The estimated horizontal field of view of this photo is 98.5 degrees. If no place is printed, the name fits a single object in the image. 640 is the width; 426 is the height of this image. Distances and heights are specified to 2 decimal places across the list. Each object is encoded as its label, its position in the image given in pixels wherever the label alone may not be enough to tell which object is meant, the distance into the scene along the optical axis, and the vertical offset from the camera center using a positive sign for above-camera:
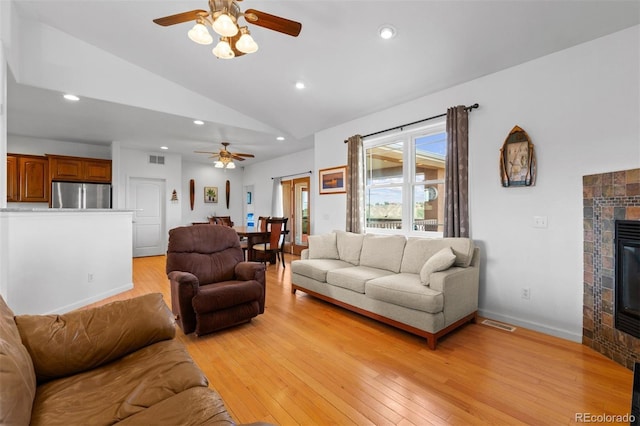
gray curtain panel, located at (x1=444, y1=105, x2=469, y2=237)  3.20 +0.45
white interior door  6.86 -0.06
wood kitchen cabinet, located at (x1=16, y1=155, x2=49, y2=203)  5.50 +0.70
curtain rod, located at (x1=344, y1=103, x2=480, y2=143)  3.14 +1.21
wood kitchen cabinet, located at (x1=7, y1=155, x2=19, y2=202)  5.34 +0.68
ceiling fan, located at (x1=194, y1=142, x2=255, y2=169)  5.84 +1.17
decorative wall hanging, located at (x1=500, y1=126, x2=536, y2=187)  2.79 +0.54
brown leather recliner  2.60 -0.71
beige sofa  2.52 -0.72
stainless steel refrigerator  5.66 +0.38
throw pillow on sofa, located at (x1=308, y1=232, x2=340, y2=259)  4.13 -0.52
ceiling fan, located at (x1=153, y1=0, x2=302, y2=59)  1.90 +1.42
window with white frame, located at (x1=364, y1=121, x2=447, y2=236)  3.65 +0.45
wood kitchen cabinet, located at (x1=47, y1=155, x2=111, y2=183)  5.69 +0.95
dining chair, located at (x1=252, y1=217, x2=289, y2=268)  5.48 -0.57
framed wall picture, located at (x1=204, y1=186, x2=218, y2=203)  8.51 +0.58
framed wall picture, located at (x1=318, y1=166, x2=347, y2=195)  4.75 +0.59
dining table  5.45 -0.54
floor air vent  2.81 -1.19
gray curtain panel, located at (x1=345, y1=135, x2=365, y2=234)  4.37 +0.41
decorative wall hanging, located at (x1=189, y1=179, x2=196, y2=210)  8.18 +0.64
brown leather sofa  1.00 -0.74
